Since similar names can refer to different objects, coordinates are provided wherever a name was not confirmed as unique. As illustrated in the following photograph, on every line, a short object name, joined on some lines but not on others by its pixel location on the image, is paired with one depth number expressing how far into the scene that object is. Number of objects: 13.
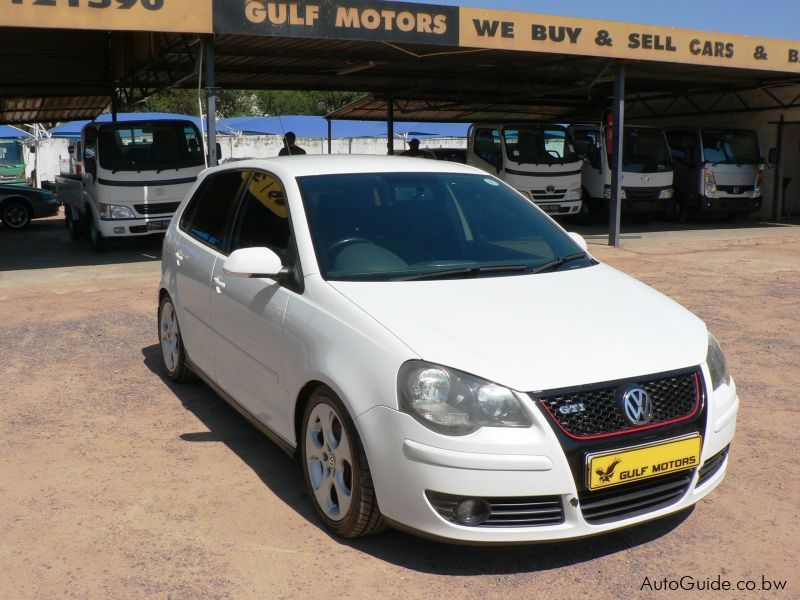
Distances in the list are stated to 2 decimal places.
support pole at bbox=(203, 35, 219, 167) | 11.72
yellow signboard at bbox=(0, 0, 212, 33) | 9.63
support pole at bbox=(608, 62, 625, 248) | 14.62
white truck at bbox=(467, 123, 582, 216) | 17.41
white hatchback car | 3.10
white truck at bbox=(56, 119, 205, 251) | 13.16
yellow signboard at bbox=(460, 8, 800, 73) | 12.75
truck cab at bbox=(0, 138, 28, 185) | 26.25
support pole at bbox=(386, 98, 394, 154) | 22.96
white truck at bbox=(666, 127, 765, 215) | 18.94
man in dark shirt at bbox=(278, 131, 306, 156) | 13.54
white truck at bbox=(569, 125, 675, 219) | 18.34
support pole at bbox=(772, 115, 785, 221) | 20.44
